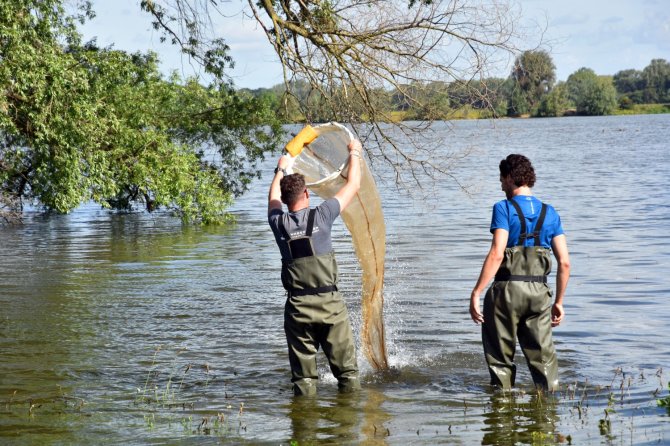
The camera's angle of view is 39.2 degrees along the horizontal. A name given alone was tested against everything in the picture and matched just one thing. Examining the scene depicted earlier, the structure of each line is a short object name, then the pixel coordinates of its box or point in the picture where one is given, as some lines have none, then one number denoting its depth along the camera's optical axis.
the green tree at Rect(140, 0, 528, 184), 12.88
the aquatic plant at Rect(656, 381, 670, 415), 7.94
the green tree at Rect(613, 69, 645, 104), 176.88
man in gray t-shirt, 7.65
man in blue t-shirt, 7.66
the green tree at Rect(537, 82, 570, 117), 116.59
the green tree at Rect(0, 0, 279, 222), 17.11
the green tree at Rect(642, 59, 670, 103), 171.12
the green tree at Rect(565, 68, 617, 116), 150.12
